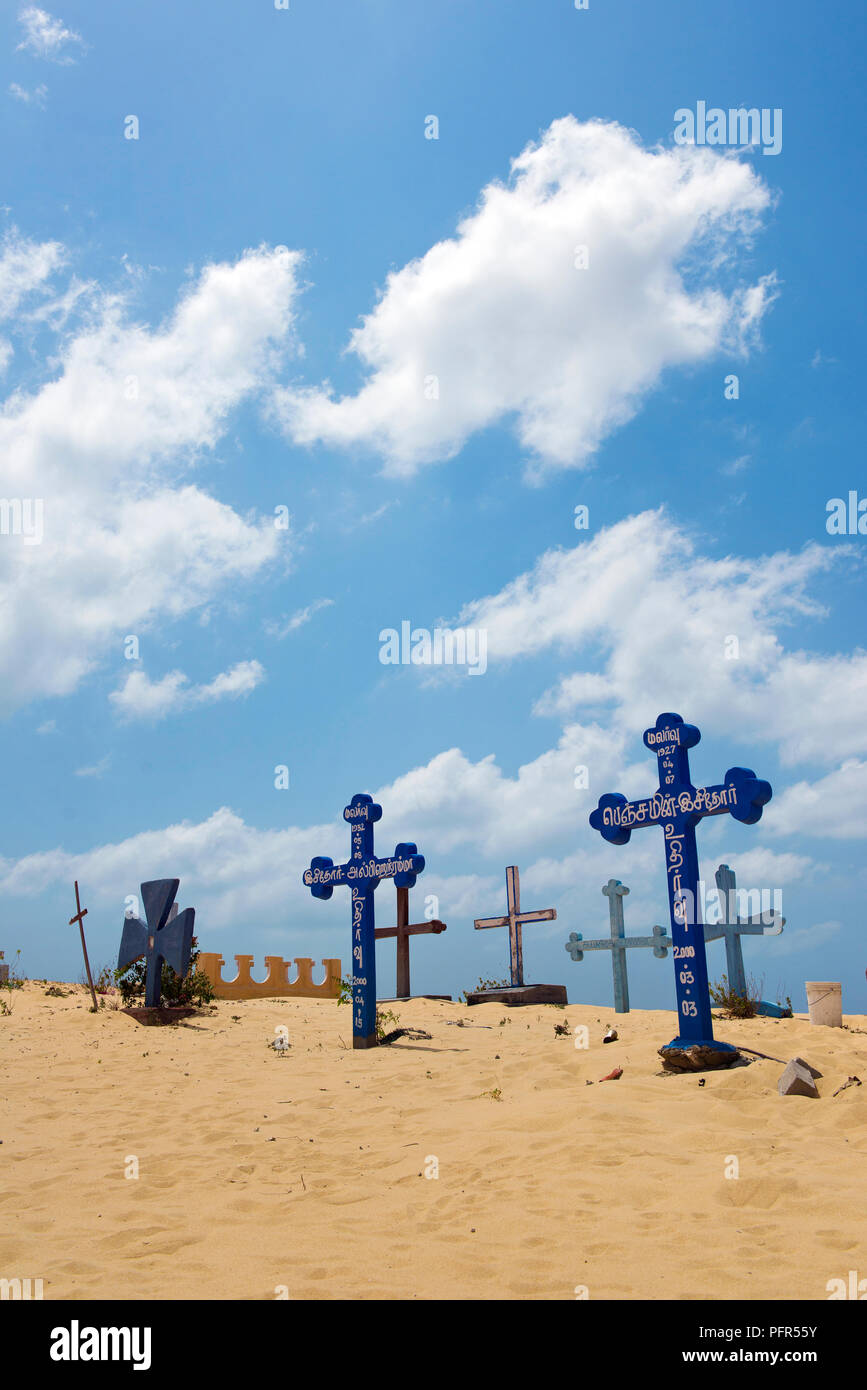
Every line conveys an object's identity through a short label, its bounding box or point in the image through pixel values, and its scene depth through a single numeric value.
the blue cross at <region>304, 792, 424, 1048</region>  12.98
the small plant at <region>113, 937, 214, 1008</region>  15.79
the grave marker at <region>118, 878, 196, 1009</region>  14.97
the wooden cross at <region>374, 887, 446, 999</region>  18.66
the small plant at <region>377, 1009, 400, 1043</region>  13.96
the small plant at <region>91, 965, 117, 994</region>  16.98
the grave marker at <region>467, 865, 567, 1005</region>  18.06
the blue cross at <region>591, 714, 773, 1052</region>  9.46
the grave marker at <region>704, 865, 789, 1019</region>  13.58
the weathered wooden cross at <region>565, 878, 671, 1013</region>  14.80
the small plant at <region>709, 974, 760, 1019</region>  12.38
